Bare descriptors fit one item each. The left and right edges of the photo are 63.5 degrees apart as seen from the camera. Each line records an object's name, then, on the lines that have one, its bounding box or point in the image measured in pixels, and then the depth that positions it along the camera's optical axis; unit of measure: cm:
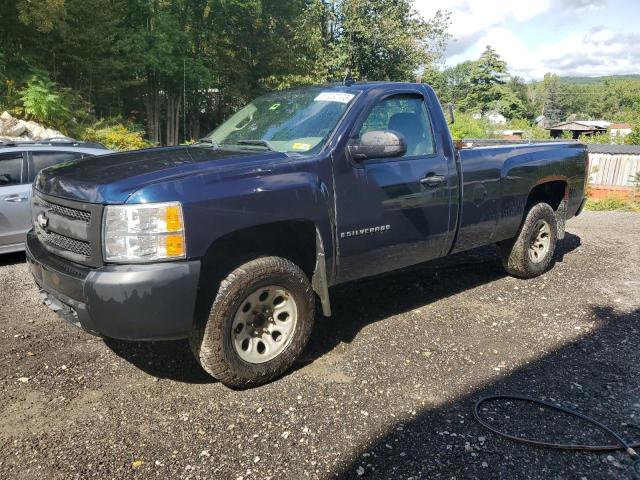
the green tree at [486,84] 6306
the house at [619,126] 7052
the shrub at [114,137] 1414
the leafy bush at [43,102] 1283
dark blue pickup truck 288
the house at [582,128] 5674
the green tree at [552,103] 11428
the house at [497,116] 5851
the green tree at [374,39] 2428
